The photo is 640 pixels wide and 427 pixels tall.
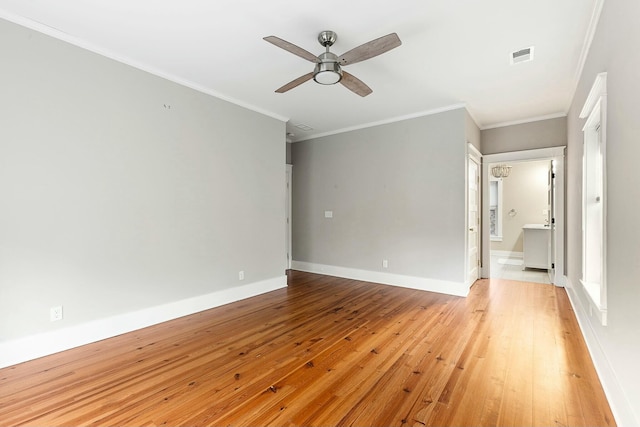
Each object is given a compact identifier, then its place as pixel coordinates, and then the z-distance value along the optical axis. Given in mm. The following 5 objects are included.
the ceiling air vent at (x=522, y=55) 2865
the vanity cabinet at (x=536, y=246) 5980
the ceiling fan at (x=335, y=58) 2223
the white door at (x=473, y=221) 4624
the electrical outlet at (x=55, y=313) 2568
